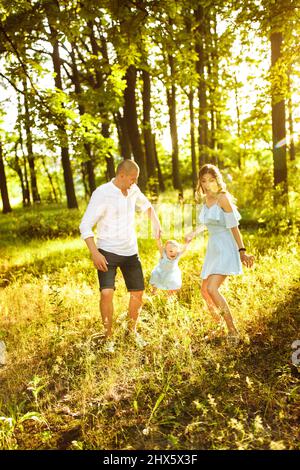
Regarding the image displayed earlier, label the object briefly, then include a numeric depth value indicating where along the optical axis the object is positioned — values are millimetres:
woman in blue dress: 5070
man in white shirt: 5188
